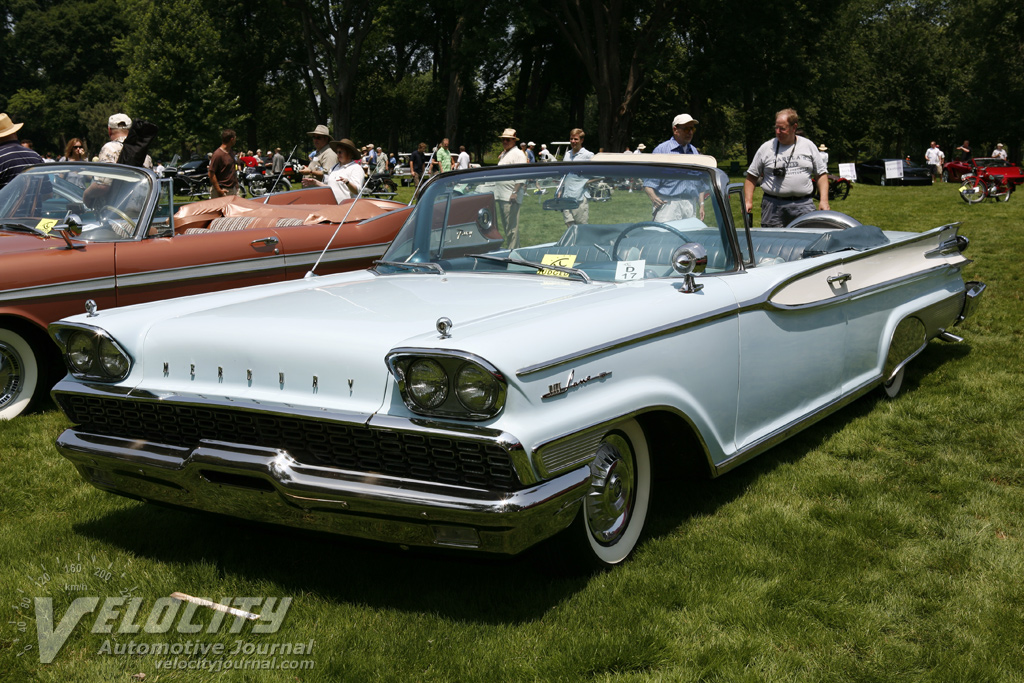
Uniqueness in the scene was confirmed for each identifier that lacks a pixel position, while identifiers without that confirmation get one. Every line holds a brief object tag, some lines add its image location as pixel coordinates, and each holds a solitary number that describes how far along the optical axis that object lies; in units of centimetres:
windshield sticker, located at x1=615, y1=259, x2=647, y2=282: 370
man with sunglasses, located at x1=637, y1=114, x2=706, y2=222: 384
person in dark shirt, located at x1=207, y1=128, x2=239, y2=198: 1149
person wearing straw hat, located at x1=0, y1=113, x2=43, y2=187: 746
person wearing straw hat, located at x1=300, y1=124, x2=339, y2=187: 1031
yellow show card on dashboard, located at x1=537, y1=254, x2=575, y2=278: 378
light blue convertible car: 266
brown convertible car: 543
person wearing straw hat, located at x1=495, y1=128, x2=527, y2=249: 412
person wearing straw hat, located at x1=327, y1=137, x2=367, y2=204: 851
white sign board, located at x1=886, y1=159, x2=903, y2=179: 3164
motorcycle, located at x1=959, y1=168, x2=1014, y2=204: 1997
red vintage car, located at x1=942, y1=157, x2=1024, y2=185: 2811
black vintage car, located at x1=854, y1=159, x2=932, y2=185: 3297
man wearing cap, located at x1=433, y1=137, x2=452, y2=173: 2131
